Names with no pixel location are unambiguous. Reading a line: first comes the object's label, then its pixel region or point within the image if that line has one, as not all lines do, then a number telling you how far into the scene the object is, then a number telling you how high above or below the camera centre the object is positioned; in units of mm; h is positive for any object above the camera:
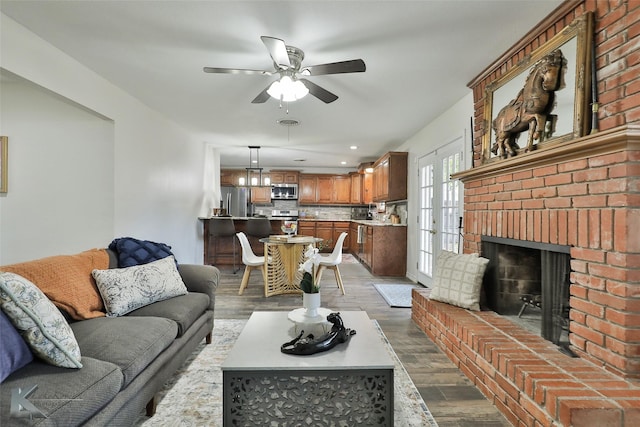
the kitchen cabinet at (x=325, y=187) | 8758 +747
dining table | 4262 -672
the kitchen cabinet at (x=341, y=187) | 8758 +752
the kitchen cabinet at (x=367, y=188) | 7528 +657
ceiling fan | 2037 +1008
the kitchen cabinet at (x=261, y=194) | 8711 +529
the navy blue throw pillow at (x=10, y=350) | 1174 -544
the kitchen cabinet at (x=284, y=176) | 8742 +1040
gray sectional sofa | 1113 -673
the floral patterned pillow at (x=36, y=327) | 1265 -478
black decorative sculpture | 1517 -643
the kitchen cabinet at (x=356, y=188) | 8406 +719
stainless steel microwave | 8703 +618
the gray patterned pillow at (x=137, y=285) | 1993 -503
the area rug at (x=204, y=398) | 1665 -1100
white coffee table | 1406 -809
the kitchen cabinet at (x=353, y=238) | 7720 -610
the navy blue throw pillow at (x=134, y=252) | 2395 -316
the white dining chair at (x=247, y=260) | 4262 -663
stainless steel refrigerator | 8039 +339
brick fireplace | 1430 -204
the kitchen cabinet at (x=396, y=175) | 5562 +704
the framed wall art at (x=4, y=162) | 3174 +490
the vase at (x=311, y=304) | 1867 -539
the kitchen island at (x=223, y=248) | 6227 -703
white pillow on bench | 2523 -540
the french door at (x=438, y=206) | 3676 +121
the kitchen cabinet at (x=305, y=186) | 8773 +743
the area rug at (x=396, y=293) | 3762 -1060
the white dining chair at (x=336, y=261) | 4246 -636
